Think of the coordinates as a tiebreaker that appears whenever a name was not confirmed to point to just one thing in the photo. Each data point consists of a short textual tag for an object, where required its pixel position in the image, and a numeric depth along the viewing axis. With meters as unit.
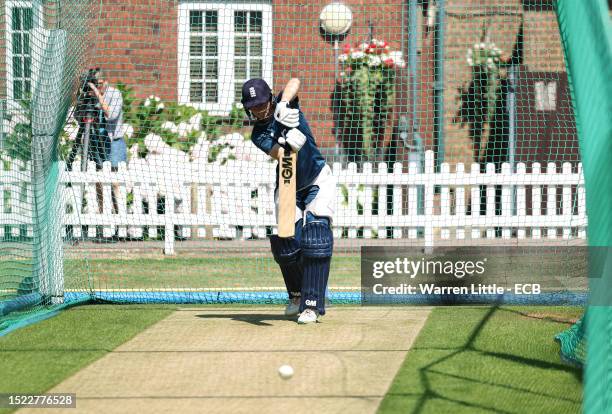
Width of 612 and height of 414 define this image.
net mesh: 17.02
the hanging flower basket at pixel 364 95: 24.61
